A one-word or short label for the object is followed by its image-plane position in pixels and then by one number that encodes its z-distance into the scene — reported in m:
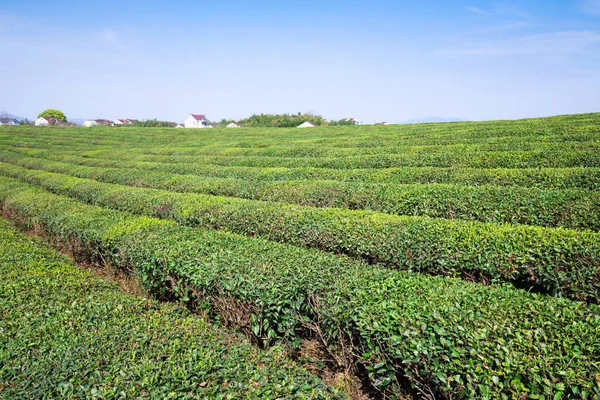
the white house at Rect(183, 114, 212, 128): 109.88
